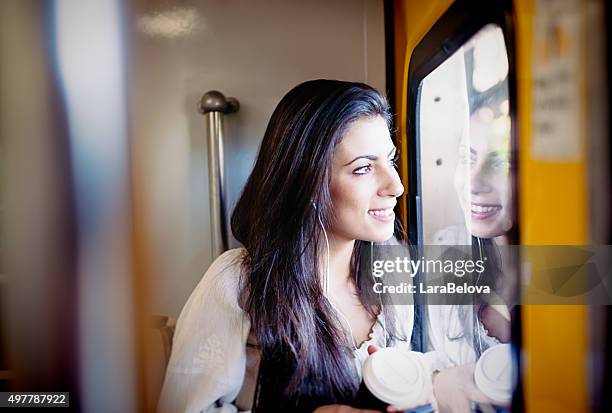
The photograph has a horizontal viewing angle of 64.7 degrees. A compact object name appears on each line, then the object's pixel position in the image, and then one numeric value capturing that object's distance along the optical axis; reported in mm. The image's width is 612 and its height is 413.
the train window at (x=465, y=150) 758
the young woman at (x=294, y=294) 768
